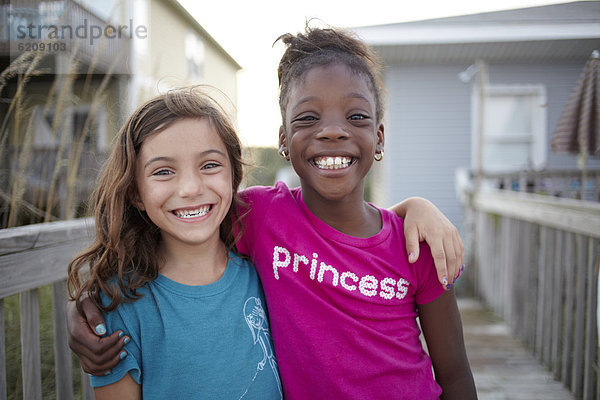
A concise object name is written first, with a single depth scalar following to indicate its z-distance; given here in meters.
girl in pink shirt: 0.51
